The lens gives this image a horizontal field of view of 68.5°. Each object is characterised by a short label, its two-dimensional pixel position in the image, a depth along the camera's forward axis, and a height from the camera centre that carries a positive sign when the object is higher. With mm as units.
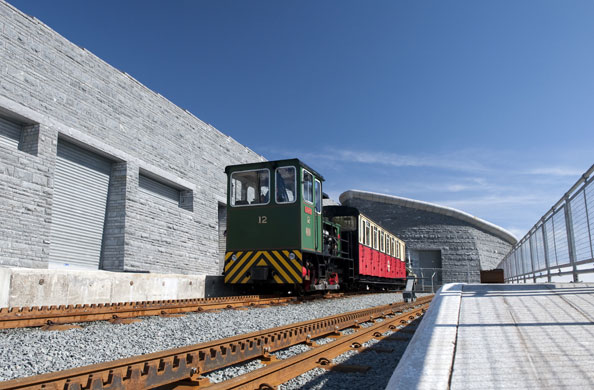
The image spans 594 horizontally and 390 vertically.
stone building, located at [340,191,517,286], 34094 +2741
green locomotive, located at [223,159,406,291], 9828 +1000
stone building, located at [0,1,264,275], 9484 +2878
